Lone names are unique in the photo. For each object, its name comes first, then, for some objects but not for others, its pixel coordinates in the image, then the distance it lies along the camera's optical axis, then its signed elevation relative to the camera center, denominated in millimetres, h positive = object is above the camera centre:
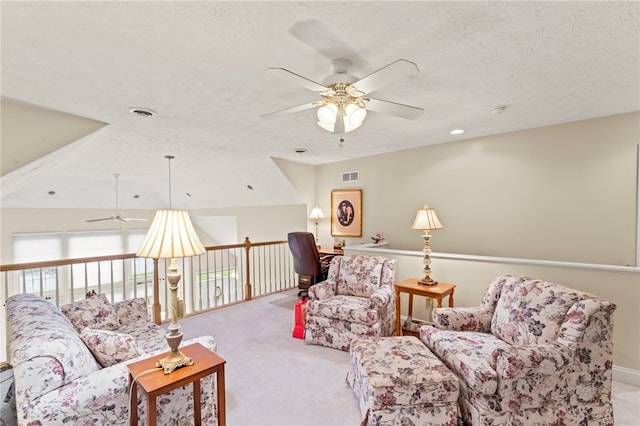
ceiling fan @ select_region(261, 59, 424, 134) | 1628 +736
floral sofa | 1260 -833
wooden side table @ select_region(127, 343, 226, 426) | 1383 -890
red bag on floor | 3221 -1300
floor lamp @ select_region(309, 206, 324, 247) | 5363 -120
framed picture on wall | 4965 -97
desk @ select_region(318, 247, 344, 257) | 4812 -764
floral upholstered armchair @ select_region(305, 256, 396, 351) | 2871 -1034
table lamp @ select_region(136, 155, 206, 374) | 1576 -224
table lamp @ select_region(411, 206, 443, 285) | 3137 -211
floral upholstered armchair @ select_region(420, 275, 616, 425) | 1683 -1001
